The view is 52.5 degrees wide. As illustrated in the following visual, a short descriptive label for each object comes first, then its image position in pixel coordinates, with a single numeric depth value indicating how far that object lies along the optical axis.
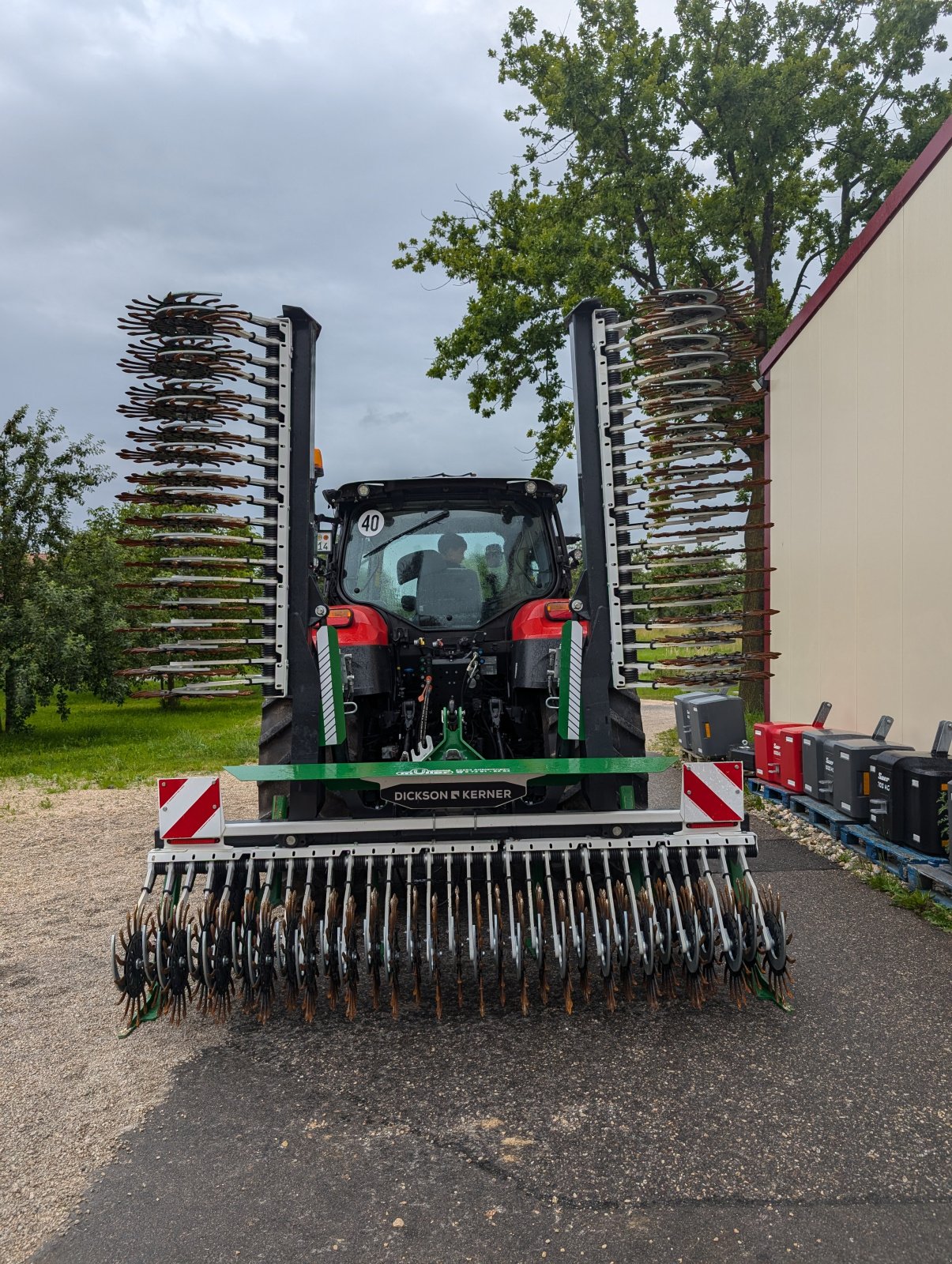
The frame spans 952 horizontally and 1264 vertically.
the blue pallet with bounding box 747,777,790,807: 7.69
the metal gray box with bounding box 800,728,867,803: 6.91
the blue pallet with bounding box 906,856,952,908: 4.99
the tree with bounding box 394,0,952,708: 13.24
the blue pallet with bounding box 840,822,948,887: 5.32
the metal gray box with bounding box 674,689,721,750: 10.54
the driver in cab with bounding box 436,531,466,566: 4.87
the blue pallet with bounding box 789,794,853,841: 6.50
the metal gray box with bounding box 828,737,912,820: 6.24
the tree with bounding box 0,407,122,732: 14.28
